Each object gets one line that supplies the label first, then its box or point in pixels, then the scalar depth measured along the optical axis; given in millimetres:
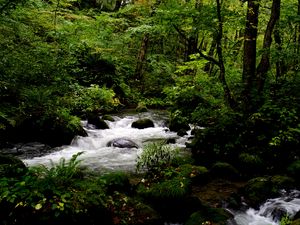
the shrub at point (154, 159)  8859
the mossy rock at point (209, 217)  6309
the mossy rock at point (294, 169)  9031
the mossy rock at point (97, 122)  14595
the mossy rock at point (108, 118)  15750
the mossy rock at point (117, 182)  6988
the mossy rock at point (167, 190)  7023
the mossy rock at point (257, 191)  7699
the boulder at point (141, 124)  15445
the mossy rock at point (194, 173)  8641
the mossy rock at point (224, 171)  9266
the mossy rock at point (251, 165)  9703
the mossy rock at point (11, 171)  5539
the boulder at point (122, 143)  12234
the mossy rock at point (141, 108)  19069
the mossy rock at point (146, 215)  6107
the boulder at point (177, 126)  15047
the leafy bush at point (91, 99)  15912
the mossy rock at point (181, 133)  14273
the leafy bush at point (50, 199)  4805
